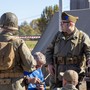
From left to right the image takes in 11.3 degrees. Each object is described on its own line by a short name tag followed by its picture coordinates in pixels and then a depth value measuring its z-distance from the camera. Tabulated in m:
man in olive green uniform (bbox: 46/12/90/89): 7.00
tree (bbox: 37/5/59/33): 52.16
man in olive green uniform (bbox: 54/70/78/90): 5.48
